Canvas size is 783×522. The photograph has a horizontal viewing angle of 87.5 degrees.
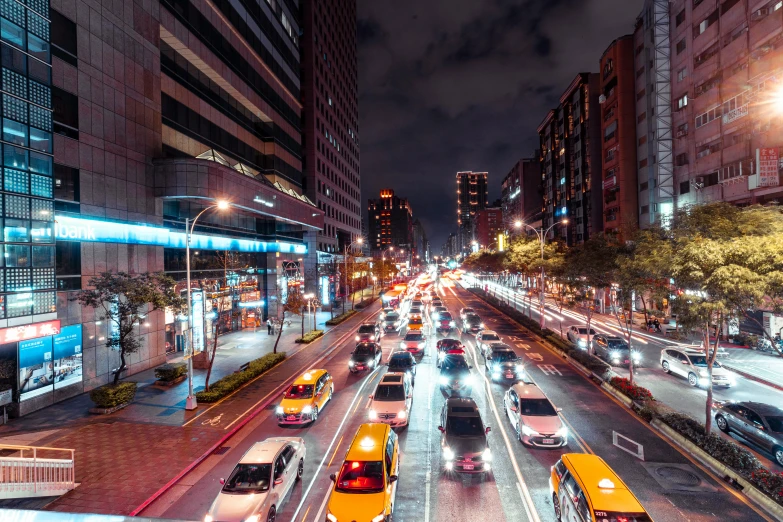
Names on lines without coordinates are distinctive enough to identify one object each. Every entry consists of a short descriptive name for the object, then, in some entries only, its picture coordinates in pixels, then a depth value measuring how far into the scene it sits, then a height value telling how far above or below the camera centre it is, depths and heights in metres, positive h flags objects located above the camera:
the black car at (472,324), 39.16 -5.72
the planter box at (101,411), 19.50 -6.52
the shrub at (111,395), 19.44 -5.81
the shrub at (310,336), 35.78 -6.10
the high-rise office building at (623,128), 53.97 +17.81
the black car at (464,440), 13.25 -5.93
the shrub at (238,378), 20.98 -6.21
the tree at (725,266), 13.26 -0.25
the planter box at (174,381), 23.86 -6.44
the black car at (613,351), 27.30 -6.11
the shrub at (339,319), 45.83 -5.92
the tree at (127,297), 20.31 -1.23
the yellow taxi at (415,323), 37.66 -5.30
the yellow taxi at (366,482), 10.41 -5.92
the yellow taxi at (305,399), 17.84 -5.90
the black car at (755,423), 14.43 -6.26
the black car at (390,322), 41.90 -5.74
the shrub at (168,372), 23.83 -5.84
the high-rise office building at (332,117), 68.12 +29.46
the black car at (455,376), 21.11 -5.98
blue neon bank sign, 21.59 +2.51
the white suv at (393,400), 16.98 -5.83
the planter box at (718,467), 11.36 -6.84
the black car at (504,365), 22.98 -5.78
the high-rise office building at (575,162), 67.50 +18.65
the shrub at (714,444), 13.05 -6.45
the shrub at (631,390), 19.20 -6.28
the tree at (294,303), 33.25 -2.73
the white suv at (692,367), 21.98 -6.14
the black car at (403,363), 23.25 -5.58
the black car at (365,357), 25.88 -5.80
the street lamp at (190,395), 19.84 -6.01
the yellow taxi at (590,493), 9.28 -5.63
